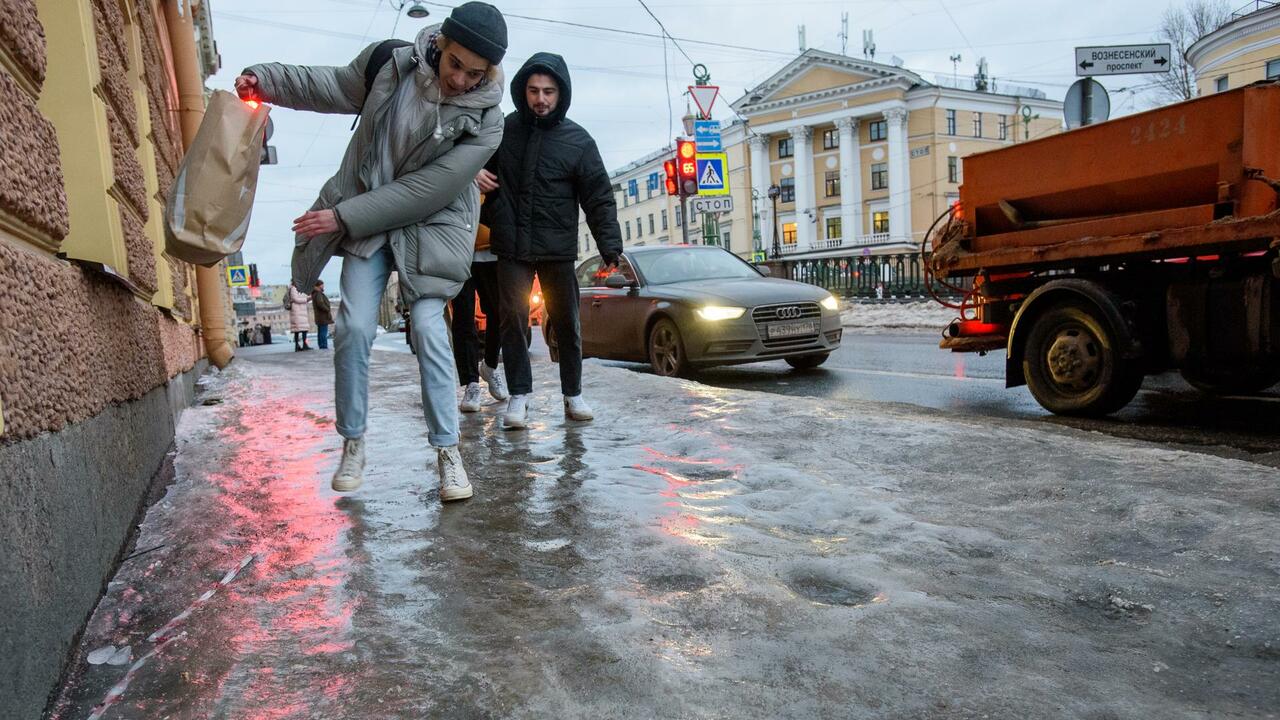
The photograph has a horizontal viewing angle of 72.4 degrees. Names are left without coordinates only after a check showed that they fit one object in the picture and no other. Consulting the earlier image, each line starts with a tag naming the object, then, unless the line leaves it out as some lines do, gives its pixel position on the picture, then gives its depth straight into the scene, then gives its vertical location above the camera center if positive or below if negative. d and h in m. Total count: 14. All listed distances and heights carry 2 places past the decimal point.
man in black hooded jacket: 4.77 +0.51
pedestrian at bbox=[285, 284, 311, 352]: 20.28 -0.18
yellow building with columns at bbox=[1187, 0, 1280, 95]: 31.12 +7.52
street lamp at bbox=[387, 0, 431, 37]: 19.41 +6.54
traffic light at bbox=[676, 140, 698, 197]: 19.28 +2.65
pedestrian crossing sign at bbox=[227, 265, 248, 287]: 37.78 +1.82
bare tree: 37.69 +9.33
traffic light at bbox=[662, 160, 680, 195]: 19.89 +2.50
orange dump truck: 4.69 +0.05
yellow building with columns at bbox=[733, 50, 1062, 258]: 62.94 +9.84
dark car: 8.23 -0.28
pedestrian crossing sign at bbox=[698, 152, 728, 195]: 19.28 +2.48
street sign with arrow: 9.30 +2.14
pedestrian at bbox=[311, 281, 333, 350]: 20.19 -0.18
